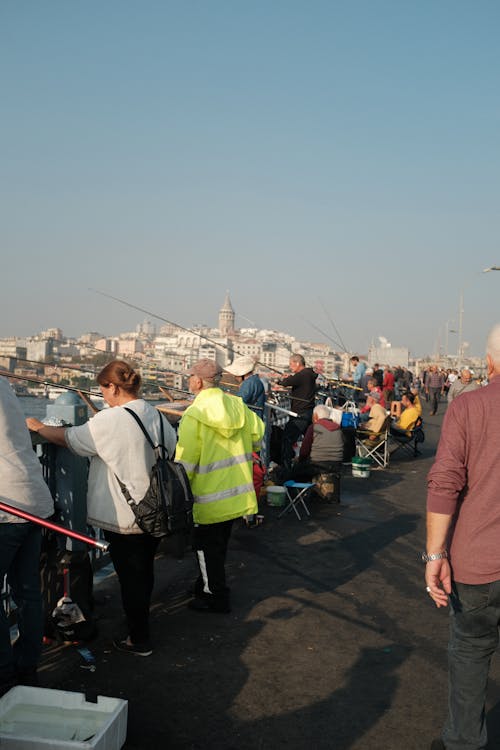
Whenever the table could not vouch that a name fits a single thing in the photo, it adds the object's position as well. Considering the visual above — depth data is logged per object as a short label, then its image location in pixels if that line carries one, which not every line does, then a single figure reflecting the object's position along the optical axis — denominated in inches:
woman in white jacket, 159.9
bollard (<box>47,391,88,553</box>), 191.0
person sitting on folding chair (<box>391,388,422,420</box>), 618.0
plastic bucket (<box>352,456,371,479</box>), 457.1
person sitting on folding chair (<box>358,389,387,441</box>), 490.9
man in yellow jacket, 200.2
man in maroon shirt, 114.0
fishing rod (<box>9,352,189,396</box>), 218.5
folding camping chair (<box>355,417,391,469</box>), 499.5
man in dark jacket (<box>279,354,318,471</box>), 430.9
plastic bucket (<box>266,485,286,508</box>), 344.5
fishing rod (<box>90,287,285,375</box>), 356.9
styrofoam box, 120.2
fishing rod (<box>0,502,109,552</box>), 108.6
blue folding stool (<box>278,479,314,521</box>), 328.0
